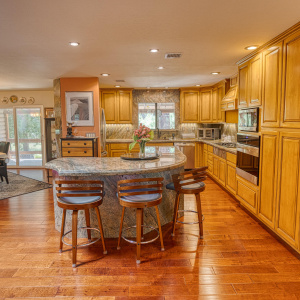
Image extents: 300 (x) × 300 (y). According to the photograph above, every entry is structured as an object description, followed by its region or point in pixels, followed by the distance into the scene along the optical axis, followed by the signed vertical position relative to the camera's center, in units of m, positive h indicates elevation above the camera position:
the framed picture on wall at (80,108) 5.75 +0.35
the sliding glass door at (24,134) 8.20 -0.31
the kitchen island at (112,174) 2.80 -0.63
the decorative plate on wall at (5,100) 8.12 +0.76
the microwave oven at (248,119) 3.66 +0.05
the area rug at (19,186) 5.38 -1.41
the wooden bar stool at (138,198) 2.56 -0.76
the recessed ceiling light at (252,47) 3.54 +1.03
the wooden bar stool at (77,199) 2.53 -0.76
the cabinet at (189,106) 7.54 +0.49
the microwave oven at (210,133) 7.17 -0.28
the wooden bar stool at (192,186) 3.04 -0.76
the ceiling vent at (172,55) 3.87 +1.02
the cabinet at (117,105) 7.46 +0.53
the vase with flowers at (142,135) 3.44 -0.15
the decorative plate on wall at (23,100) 8.12 +0.76
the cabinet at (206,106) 7.25 +0.48
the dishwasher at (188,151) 7.12 -0.77
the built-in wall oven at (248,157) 3.64 -0.51
